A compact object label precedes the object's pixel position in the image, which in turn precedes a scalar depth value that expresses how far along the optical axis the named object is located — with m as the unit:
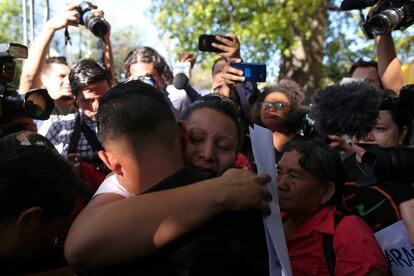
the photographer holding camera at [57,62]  3.72
